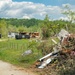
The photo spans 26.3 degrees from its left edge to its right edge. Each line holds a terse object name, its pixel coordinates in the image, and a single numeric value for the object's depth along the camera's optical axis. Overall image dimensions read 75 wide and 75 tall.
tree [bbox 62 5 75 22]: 21.08
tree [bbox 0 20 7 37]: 58.75
